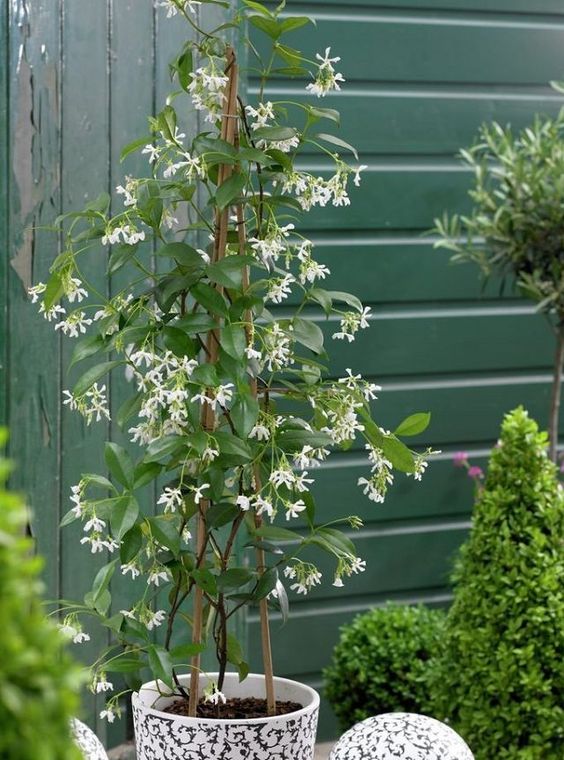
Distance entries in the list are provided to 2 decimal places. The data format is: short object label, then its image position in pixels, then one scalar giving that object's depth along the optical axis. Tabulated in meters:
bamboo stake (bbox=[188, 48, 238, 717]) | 2.17
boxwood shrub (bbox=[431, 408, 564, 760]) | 3.03
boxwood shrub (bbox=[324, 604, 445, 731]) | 3.58
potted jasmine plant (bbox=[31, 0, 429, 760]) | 2.06
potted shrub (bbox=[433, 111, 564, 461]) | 3.54
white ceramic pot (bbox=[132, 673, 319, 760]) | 2.06
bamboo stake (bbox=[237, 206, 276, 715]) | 2.21
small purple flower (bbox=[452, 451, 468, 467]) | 3.88
